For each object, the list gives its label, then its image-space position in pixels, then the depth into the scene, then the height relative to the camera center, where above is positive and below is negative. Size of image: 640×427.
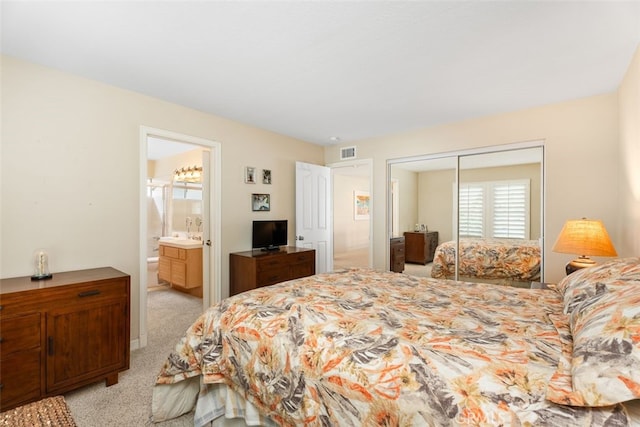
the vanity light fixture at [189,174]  5.11 +0.66
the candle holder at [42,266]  2.27 -0.43
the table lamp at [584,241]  2.40 -0.23
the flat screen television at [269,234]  4.03 -0.32
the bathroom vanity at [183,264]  4.51 -0.83
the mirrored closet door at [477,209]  3.51 +0.05
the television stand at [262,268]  3.57 -0.71
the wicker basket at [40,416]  1.12 -0.81
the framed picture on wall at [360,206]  5.38 +0.11
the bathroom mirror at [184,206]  5.48 +0.10
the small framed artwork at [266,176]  4.28 +0.52
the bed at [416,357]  0.90 -0.55
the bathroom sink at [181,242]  4.52 -0.49
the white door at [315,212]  4.67 +0.00
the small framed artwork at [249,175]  4.04 +0.51
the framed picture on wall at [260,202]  4.13 +0.14
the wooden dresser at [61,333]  1.87 -0.85
